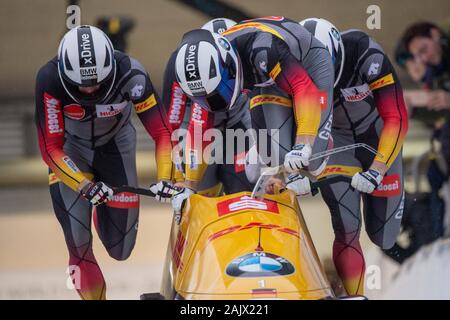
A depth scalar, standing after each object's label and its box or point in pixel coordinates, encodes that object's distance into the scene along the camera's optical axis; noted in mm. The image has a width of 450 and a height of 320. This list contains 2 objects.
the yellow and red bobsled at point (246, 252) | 7094
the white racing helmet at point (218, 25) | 9867
